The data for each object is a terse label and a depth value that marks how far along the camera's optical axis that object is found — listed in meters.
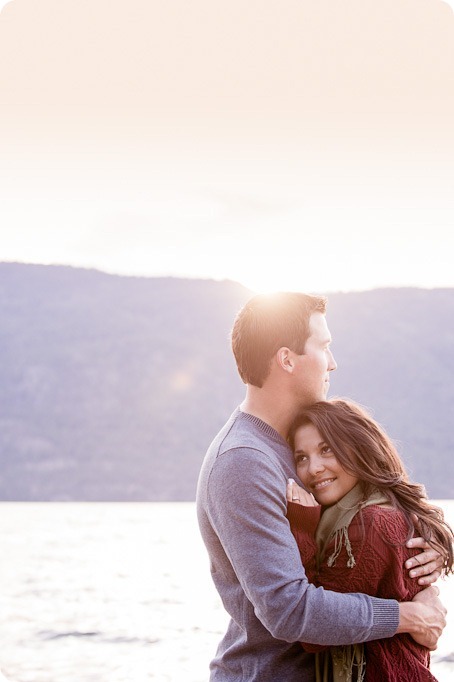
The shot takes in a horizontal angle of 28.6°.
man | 1.81
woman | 1.92
